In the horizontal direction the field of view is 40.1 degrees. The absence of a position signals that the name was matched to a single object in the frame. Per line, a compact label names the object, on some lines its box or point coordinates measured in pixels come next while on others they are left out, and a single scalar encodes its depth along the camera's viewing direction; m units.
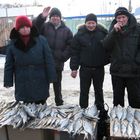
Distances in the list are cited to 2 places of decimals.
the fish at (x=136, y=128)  2.24
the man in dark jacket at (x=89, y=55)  3.13
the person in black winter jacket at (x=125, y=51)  2.82
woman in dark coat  2.81
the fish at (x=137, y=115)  2.46
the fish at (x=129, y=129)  2.24
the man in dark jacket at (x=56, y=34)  3.43
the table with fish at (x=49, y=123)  2.35
